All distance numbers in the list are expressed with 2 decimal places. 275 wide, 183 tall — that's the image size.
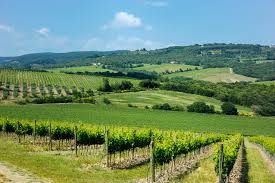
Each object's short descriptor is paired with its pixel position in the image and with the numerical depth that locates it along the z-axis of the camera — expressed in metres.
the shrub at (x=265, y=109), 121.25
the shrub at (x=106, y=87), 140.88
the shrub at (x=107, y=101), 114.25
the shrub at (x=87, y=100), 112.45
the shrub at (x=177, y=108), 113.87
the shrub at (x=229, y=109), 113.00
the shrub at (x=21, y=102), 107.12
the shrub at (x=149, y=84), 149.75
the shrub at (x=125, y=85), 144.88
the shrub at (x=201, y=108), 114.19
